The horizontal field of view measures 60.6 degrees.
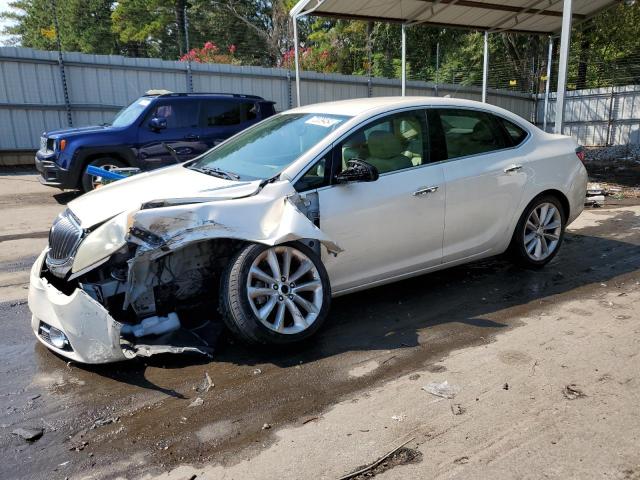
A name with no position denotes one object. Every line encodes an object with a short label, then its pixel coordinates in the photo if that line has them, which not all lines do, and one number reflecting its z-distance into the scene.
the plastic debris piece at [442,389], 3.37
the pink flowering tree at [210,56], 24.31
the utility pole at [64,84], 14.29
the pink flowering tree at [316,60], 28.53
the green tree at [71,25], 28.81
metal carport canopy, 11.96
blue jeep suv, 9.59
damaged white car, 3.62
